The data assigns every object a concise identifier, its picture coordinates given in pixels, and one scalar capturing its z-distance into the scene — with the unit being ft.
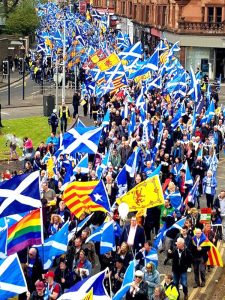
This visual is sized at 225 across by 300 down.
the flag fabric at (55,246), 52.26
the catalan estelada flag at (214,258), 60.03
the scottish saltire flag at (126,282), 46.96
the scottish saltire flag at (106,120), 101.67
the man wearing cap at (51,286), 46.98
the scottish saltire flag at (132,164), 75.51
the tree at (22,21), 298.97
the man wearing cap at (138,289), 47.08
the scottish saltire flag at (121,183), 70.23
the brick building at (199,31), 222.69
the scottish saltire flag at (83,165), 73.72
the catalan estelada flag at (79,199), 60.90
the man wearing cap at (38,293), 46.26
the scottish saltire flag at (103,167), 76.05
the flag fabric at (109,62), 129.90
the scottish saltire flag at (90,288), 42.29
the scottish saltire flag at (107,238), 55.47
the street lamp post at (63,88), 148.56
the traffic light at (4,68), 220.68
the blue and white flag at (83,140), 76.02
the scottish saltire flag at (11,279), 44.50
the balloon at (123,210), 57.16
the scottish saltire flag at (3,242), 48.42
